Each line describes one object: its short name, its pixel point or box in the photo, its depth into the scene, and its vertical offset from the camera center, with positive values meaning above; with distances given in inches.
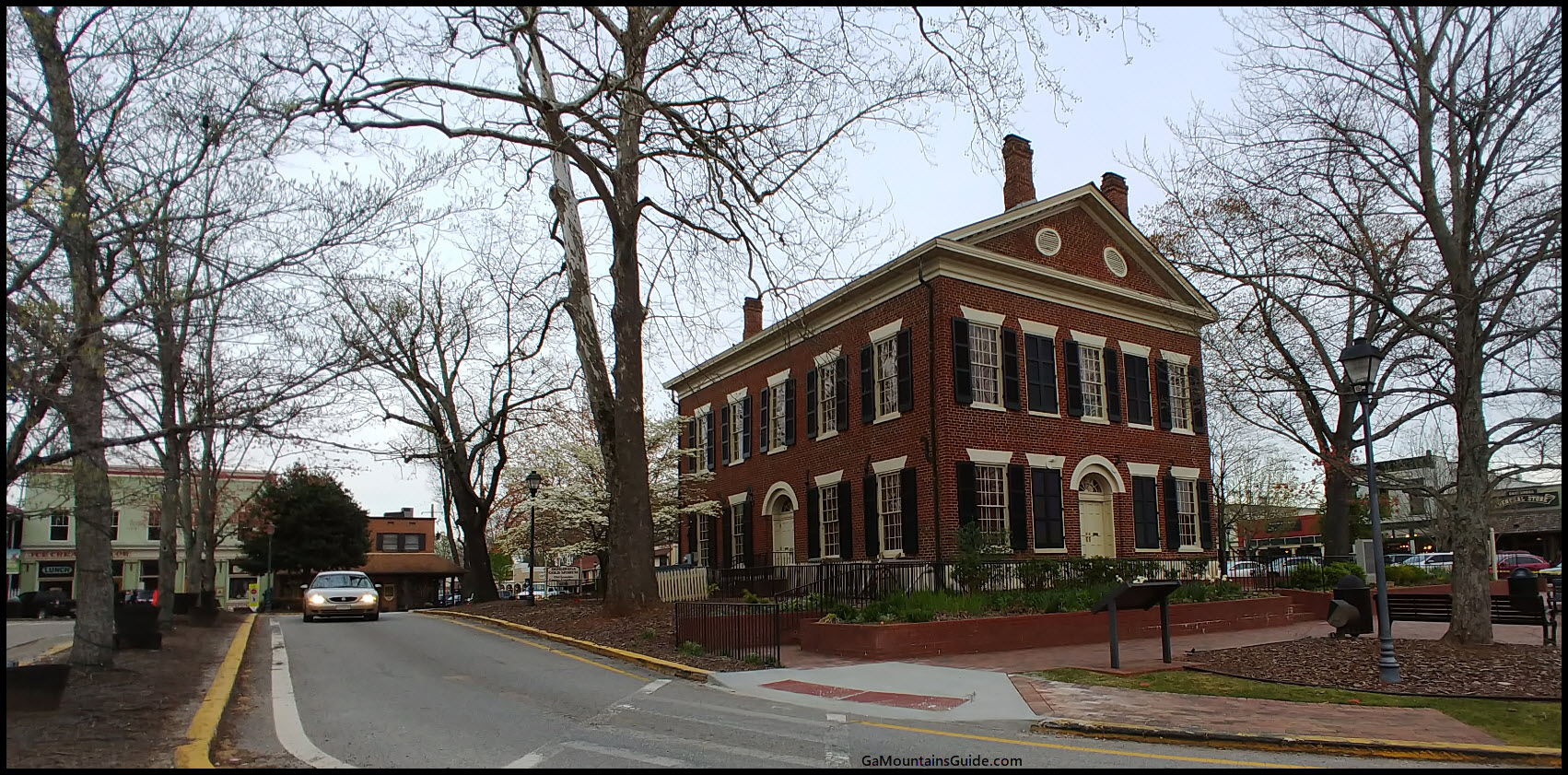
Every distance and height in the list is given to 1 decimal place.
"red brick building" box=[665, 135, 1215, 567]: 876.6 +87.2
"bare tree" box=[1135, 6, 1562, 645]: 481.1 +119.5
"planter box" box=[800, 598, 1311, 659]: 575.5 -94.4
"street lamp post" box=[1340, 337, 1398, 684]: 445.7 +31.1
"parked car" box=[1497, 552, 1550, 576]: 1559.2 -146.7
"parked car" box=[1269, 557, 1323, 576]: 960.8 -86.5
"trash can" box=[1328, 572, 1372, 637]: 592.7 -81.9
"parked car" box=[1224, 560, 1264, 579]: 1220.2 -113.4
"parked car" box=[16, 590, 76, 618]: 1507.1 -134.0
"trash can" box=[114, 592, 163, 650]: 565.9 -64.8
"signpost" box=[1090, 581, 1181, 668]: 481.4 -57.1
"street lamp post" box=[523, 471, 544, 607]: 1058.7 +24.7
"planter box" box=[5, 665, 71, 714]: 327.3 -56.8
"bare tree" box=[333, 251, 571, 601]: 1199.6 +129.2
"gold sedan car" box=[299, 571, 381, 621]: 909.8 -82.6
